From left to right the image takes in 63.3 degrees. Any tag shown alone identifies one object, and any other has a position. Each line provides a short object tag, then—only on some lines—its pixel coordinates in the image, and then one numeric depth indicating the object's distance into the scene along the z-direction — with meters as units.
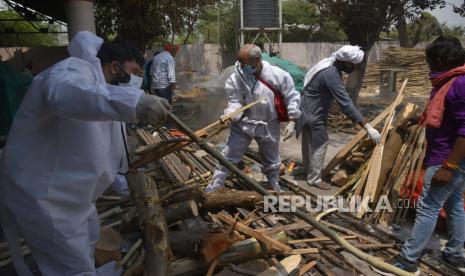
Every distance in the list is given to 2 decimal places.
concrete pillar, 6.84
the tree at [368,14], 8.90
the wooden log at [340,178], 5.10
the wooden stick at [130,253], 2.75
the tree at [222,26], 22.09
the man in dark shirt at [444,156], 2.87
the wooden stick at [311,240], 3.44
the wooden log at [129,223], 3.13
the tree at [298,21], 25.86
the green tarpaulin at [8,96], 5.95
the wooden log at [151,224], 2.57
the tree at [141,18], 10.23
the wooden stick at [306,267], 3.02
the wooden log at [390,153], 4.32
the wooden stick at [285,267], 2.74
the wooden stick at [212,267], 2.72
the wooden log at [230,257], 2.72
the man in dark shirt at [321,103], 4.83
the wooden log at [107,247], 2.70
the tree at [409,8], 8.96
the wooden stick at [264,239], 2.88
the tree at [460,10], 9.10
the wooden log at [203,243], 2.67
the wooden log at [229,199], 3.82
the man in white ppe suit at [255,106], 4.32
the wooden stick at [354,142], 5.13
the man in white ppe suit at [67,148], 1.76
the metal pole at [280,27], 14.13
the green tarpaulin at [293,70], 8.51
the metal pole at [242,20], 13.91
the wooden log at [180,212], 3.18
